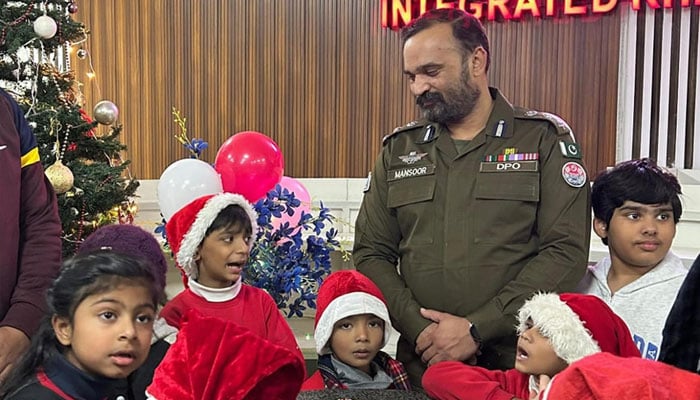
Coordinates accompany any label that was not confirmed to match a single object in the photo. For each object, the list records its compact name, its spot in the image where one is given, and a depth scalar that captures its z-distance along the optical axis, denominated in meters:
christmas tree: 2.83
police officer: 1.74
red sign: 4.69
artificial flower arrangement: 2.77
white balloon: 2.73
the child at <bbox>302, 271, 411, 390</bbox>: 1.88
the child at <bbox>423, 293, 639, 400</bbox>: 1.33
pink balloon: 3.20
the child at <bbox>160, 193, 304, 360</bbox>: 1.95
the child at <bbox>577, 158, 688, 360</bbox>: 1.68
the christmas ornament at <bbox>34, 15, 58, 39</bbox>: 2.77
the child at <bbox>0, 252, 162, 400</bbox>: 1.25
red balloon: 3.13
